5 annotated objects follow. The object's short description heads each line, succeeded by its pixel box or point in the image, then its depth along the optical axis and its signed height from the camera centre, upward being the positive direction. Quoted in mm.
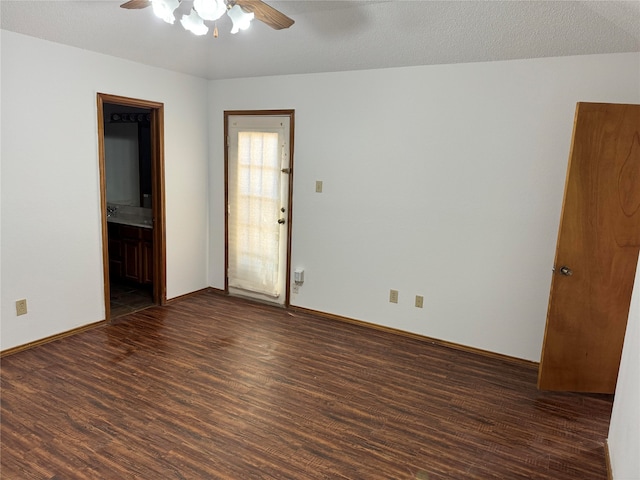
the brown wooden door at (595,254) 2799 -417
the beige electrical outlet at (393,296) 4020 -1046
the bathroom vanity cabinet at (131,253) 4730 -918
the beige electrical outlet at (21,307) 3334 -1077
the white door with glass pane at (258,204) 4457 -295
